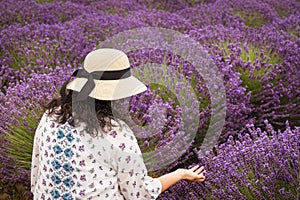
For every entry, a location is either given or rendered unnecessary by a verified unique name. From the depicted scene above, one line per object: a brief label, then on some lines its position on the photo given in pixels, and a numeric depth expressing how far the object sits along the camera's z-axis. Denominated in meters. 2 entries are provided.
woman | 2.83
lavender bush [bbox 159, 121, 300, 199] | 3.05
